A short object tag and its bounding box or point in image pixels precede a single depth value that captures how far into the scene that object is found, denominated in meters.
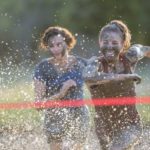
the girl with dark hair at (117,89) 11.53
